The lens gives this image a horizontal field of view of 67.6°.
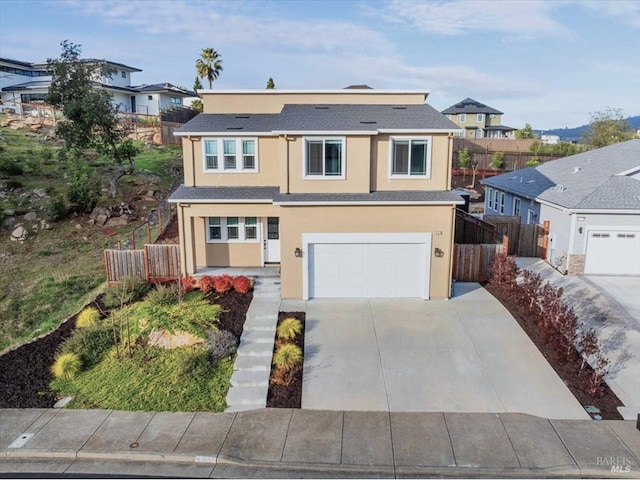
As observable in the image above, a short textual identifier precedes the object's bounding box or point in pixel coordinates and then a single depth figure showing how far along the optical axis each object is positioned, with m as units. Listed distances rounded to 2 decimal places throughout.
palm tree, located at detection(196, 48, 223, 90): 48.88
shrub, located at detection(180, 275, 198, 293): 16.02
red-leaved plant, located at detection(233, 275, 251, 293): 15.97
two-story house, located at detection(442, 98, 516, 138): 61.62
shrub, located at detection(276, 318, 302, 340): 13.02
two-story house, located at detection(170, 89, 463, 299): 15.66
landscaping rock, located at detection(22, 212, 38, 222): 22.92
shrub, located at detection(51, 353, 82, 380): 11.23
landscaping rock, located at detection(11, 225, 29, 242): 21.42
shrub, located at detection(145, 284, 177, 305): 14.30
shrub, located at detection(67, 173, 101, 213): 23.64
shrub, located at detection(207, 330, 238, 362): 12.03
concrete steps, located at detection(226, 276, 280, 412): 10.42
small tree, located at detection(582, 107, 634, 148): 45.44
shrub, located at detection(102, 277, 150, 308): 15.03
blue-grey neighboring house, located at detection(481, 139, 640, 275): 18.38
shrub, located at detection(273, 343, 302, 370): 11.54
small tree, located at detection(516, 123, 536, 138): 56.41
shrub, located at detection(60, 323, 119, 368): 11.95
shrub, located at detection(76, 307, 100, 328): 13.52
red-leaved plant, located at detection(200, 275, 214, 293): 16.00
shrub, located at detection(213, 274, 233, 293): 15.91
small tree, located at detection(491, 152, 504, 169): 42.12
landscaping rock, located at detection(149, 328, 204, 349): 12.52
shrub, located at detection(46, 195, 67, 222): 22.94
